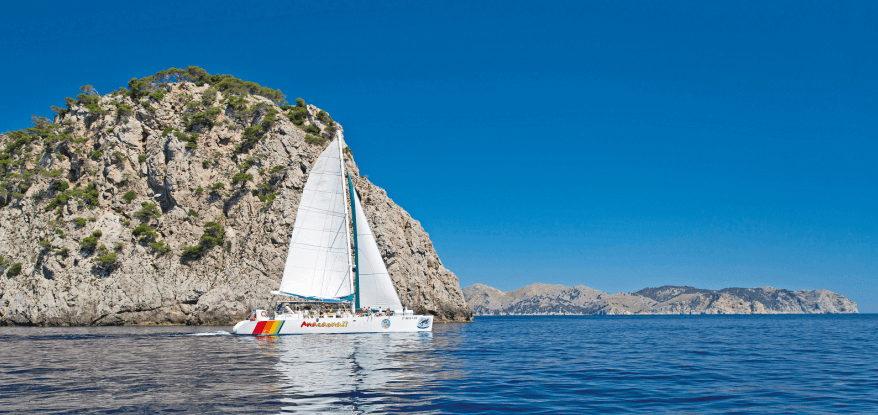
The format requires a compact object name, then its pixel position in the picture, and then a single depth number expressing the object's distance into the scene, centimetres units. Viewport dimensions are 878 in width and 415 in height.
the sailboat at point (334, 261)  4388
